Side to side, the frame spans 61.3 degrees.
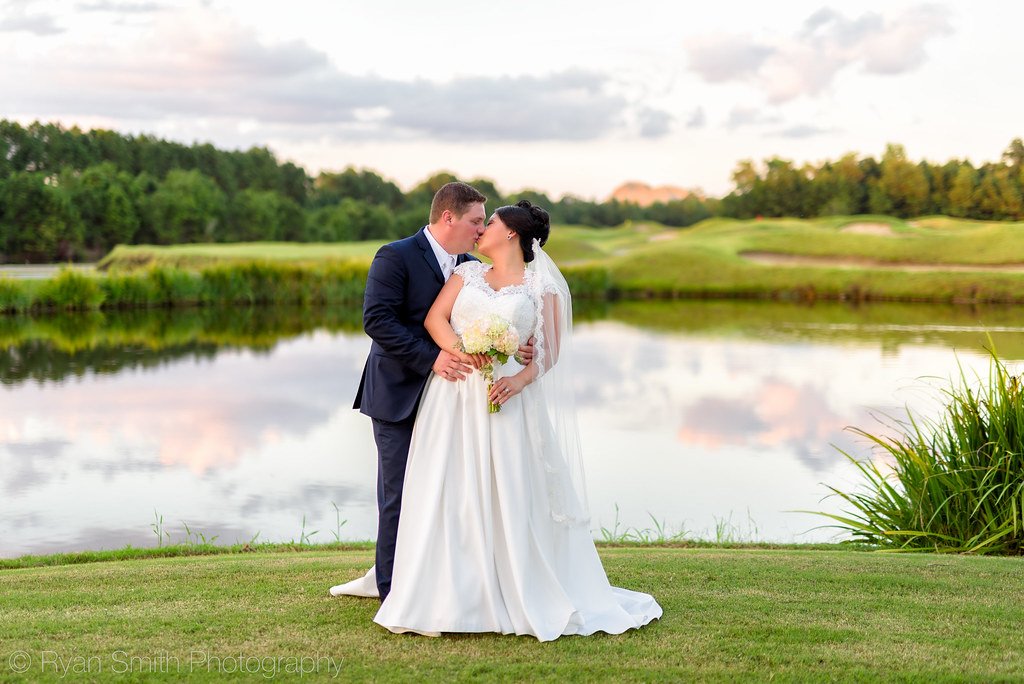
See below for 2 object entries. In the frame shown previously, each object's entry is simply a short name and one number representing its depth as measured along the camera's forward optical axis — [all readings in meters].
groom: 3.78
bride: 3.56
